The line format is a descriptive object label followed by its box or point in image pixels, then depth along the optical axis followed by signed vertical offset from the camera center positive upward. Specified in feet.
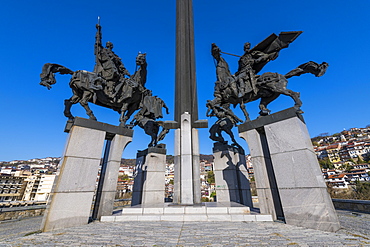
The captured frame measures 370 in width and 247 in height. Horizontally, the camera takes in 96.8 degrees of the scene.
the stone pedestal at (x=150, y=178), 34.86 +2.98
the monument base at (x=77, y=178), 19.91 +1.92
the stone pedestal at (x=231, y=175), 33.42 +3.37
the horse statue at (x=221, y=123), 34.73 +14.90
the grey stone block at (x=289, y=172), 17.69 +2.25
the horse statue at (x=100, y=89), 26.27 +16.98
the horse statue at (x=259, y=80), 24.36 +17.25
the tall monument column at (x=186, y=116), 27.91 +14.86
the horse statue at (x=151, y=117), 38.42 +16.64
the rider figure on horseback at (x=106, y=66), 29.89 +21.61
